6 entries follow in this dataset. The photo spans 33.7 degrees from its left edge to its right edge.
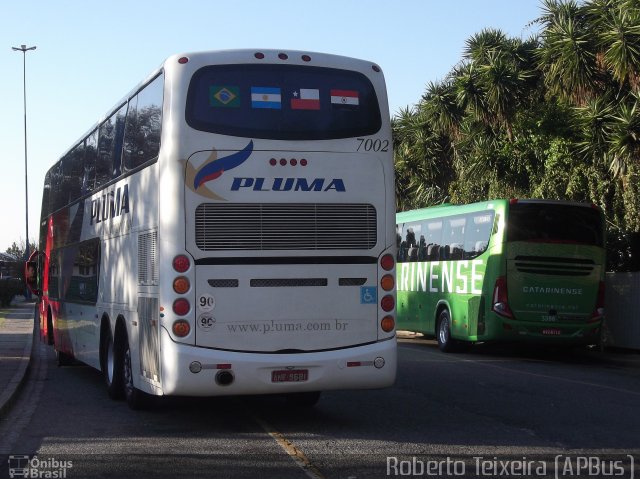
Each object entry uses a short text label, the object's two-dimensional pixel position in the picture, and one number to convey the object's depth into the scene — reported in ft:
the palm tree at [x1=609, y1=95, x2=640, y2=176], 78.89
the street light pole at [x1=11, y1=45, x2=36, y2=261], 202.80
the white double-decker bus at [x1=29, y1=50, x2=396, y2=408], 34.47
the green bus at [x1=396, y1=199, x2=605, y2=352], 69.46
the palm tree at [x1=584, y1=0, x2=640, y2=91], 79.05
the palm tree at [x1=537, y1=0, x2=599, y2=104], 84.89
